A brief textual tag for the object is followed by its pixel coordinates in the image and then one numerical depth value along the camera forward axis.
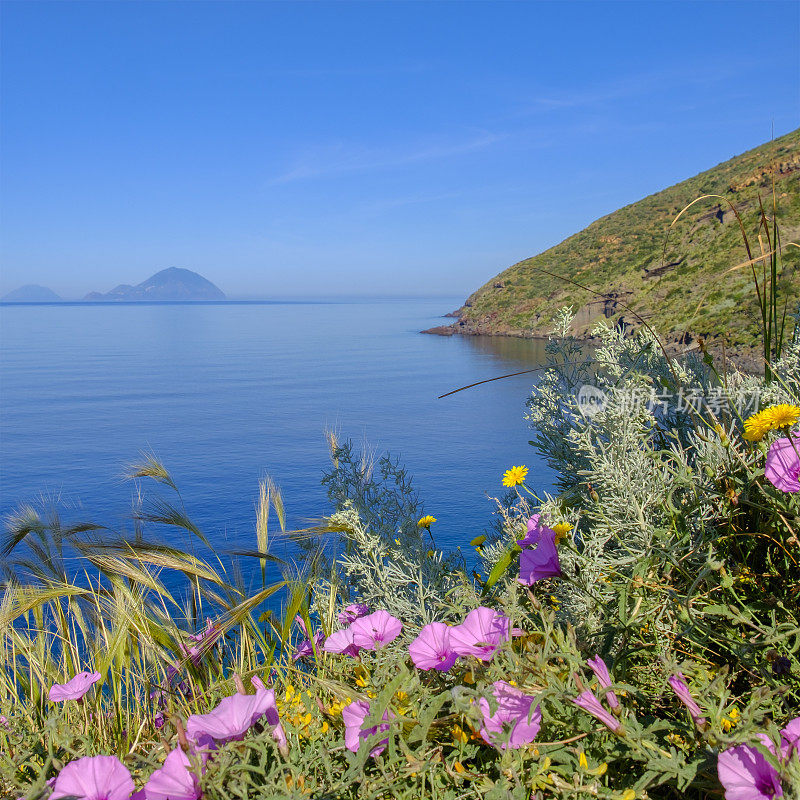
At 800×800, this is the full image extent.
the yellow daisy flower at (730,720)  0.52
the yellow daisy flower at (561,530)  0.67
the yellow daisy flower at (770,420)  0.56
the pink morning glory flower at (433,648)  0.59
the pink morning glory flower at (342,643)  0.67
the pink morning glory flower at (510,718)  0.52
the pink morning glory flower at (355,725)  0.54
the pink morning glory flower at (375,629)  0.65
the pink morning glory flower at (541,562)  0.65
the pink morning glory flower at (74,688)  0.67
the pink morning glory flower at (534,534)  0.70
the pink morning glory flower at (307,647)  0.82
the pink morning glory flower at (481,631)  0.59
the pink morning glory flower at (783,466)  0.57
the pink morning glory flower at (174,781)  0.51
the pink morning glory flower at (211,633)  0.82
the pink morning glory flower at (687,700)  0.50
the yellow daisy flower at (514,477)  0.78
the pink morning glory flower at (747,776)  0.46
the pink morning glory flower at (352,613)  0.77
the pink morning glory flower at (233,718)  0.54
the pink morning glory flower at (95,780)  0.52
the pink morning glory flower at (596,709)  0.50
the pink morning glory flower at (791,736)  0.48
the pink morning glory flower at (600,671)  0.52
